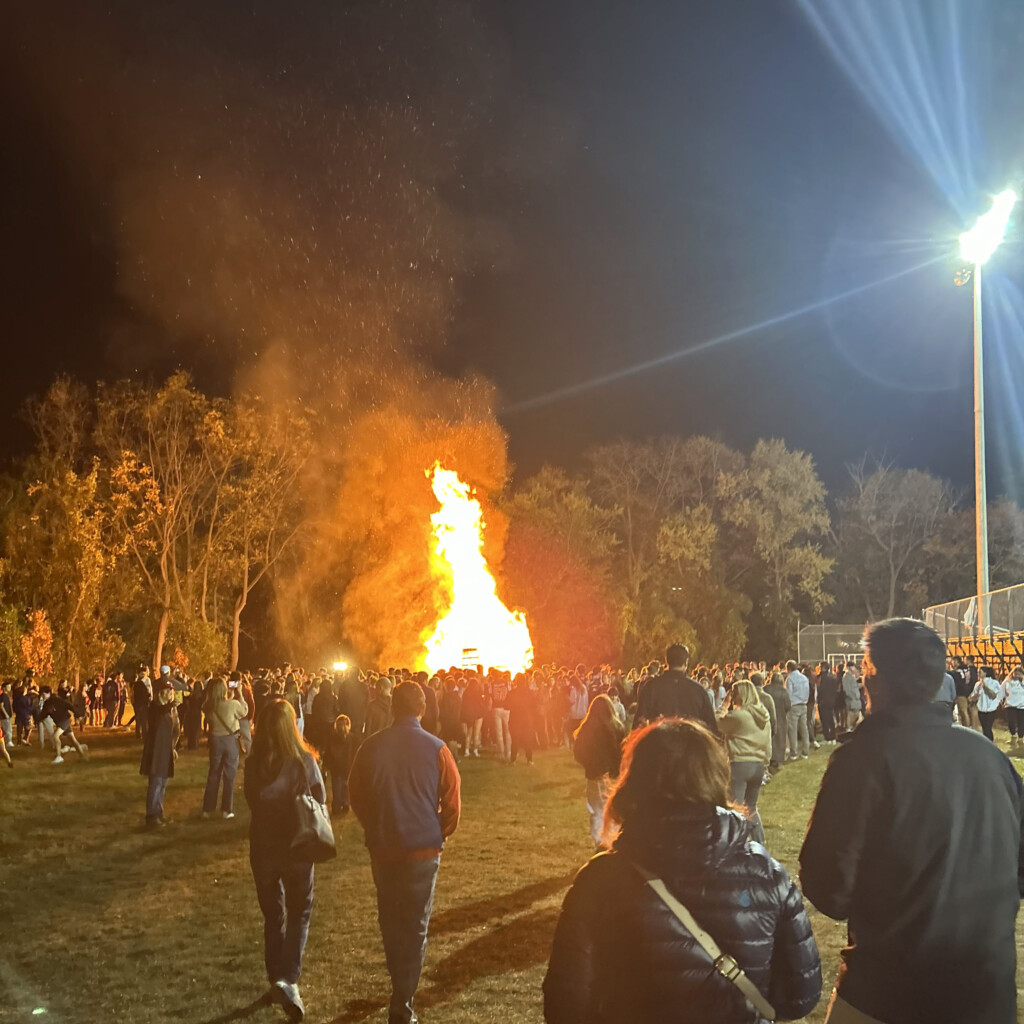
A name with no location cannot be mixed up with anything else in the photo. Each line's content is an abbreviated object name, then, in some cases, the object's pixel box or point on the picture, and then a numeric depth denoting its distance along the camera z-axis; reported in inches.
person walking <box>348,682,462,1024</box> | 210.2
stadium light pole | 1000.9
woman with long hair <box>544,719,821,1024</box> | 96.1
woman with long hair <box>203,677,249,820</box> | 491.2
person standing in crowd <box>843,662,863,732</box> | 833.5
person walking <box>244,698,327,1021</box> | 222.4
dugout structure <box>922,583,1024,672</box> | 957.8
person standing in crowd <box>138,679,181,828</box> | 488.1
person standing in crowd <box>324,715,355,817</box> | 526.9
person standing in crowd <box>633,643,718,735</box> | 343.3
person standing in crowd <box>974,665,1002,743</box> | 713.0
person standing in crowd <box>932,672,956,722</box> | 560.1
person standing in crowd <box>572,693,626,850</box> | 332.5
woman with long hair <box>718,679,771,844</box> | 352.5
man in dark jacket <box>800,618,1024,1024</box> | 111.7
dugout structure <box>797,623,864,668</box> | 1401.3
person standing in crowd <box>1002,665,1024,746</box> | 729.0
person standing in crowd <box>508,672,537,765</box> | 751.7
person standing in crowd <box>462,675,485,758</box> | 796.6
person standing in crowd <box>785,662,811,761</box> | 719.7
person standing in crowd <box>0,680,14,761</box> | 824.9
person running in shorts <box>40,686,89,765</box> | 765.3
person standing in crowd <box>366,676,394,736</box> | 614.2
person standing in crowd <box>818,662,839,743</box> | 809.5
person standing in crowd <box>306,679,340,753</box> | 549.3
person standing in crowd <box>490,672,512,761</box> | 790.5
